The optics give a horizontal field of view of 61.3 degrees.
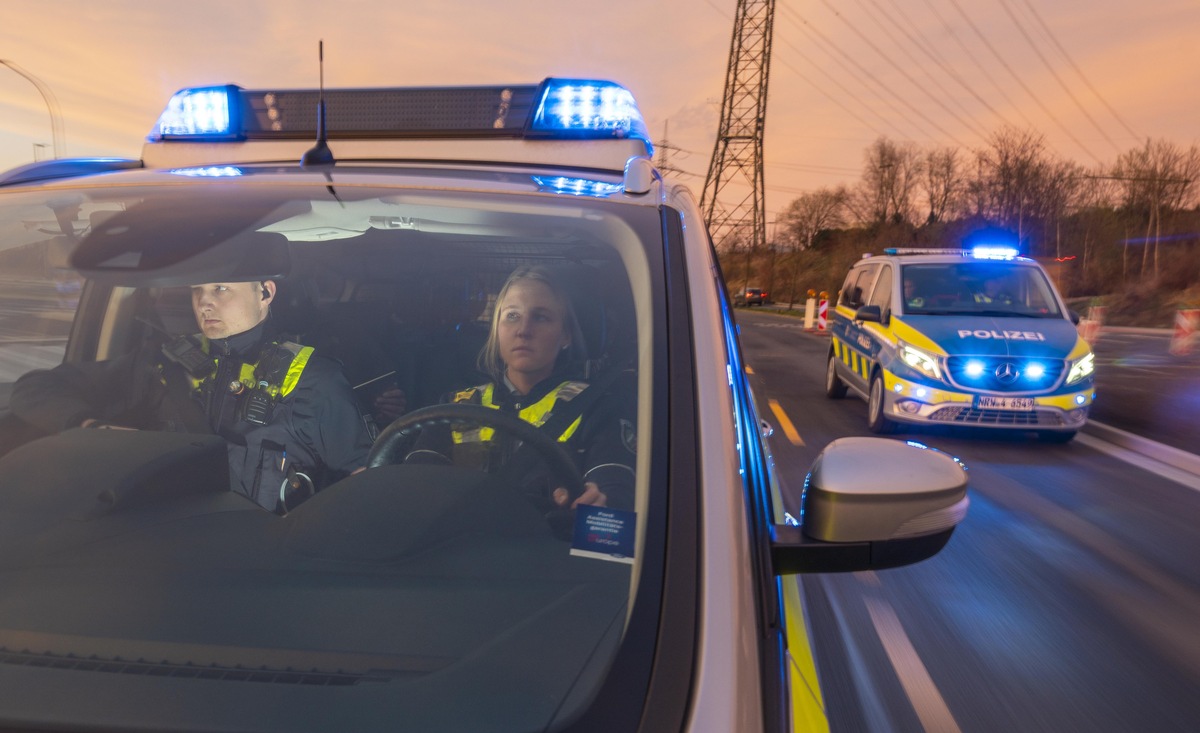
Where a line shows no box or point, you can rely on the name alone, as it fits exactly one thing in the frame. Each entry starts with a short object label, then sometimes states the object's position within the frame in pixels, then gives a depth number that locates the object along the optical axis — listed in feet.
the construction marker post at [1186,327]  50.49
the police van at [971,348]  29.86
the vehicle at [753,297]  243.81
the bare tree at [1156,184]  170.81
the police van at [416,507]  4.04
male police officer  6.49
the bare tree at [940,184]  306.55
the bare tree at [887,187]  311.88
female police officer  5.55
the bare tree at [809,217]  296.71
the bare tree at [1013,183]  207.72
